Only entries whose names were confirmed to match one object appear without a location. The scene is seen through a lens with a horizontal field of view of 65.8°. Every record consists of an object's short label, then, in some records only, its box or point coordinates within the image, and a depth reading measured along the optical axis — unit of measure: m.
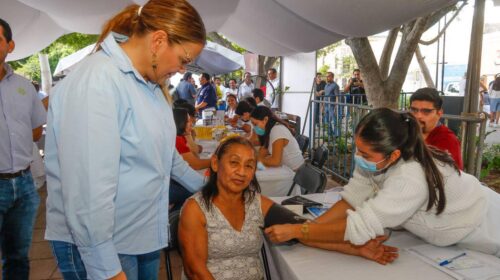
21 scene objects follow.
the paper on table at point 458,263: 1.44
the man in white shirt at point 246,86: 10.59
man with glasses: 2.71
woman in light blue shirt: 1.01
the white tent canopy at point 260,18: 3.12
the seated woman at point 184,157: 3.16
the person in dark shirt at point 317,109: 6.96
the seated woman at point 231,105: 7.83
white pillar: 7.80
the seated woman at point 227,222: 1.79
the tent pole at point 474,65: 2.98
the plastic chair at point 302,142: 4.95
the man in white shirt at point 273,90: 9.88
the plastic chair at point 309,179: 2.92
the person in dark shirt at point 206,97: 8.55
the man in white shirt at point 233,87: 12.65
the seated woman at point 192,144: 3.97
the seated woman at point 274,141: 3.63
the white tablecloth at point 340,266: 1.47
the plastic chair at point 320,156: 3.96
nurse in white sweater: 1.54
